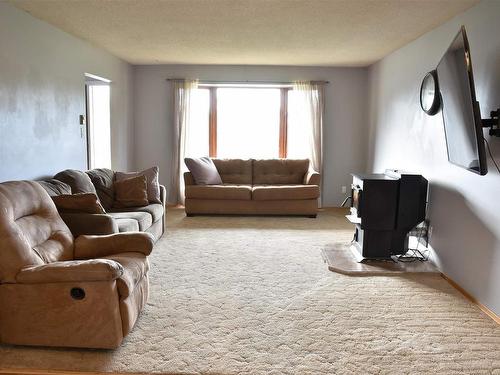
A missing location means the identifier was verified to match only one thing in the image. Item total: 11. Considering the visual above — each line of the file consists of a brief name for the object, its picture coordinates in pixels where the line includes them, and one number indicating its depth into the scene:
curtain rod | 6.88
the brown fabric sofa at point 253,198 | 6.15
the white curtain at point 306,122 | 6.86
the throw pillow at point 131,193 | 4.78
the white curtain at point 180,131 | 6.86
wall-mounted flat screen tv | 2.59
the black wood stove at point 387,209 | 3.97
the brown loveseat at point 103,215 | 3.22
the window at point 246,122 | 7.04
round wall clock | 3.85
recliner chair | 2.30
